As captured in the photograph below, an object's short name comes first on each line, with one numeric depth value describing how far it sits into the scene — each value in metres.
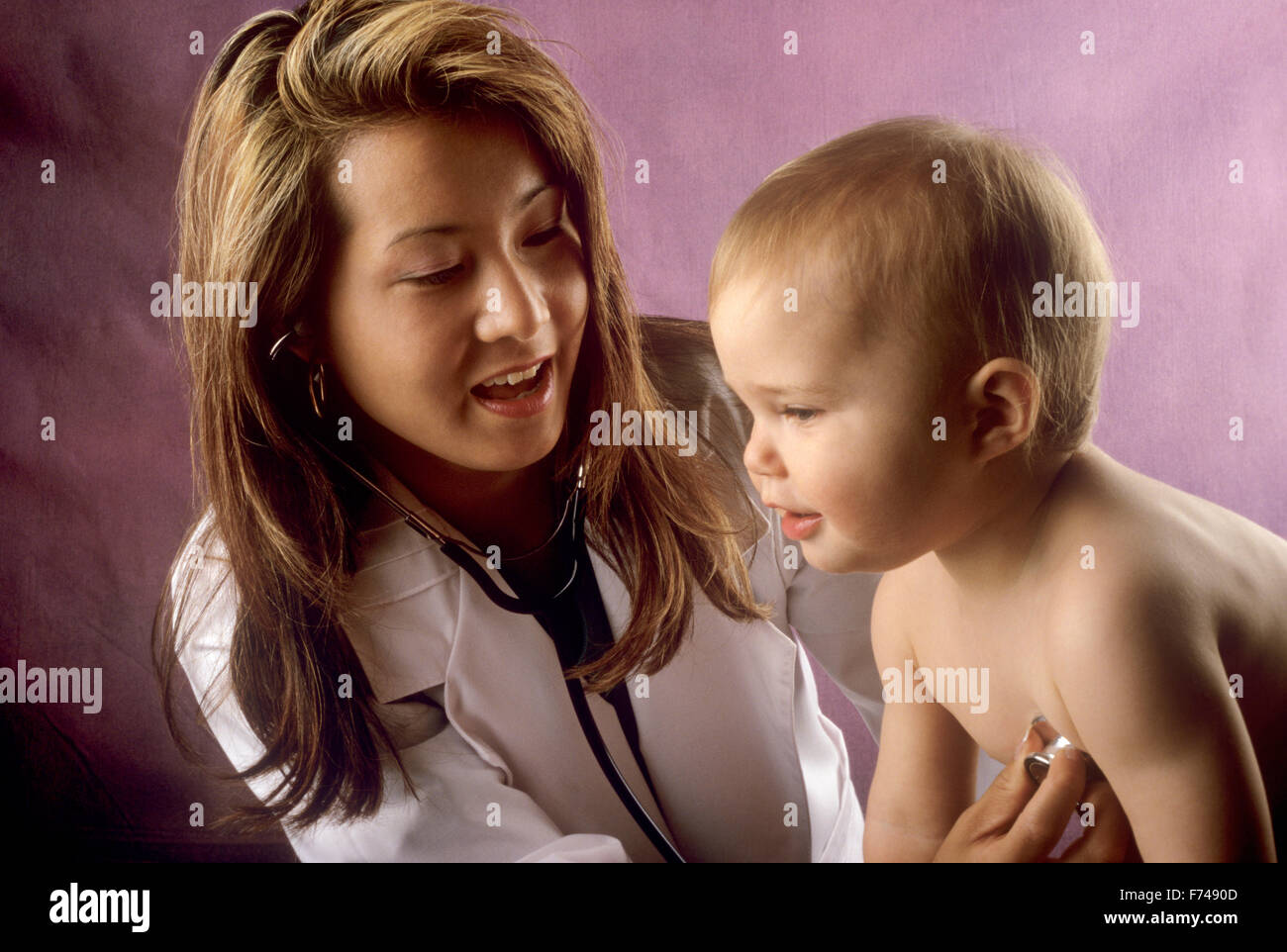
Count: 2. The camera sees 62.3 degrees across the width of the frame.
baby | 0.85
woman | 0.89
